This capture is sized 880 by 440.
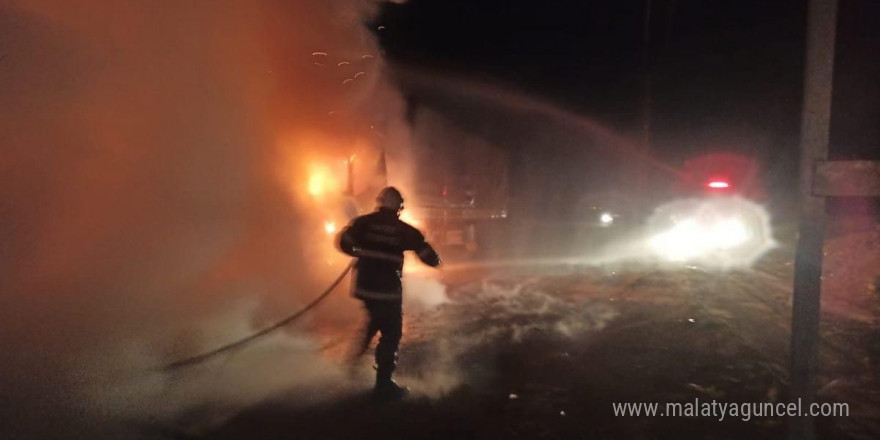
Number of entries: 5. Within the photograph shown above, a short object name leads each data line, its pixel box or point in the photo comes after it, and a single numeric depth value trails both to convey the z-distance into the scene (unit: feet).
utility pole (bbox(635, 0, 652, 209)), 63.77
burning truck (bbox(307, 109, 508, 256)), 29.12
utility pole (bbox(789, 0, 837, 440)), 9.64
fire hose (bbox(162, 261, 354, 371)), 17.71
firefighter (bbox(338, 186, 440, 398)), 16.31
